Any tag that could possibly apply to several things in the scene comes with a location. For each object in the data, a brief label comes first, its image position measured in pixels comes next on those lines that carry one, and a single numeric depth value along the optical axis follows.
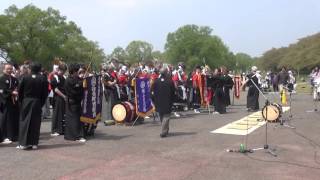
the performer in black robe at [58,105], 14.11
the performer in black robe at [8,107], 12.67
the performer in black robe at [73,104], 12.97
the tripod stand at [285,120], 16.21
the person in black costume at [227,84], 22.00
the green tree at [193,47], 120.62
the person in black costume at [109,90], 17.41
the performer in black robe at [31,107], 11.73
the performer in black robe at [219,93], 21.22
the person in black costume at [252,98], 21.89
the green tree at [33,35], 74.69
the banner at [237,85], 27.79
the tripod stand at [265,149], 11.36
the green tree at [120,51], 132.38
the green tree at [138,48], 135.88
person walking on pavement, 14.05
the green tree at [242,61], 173.65
